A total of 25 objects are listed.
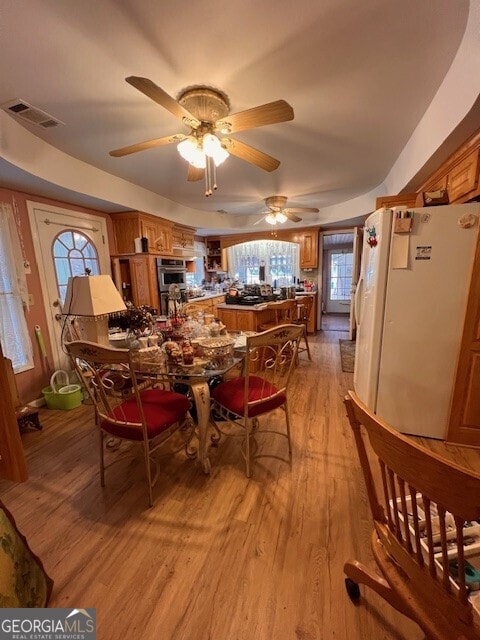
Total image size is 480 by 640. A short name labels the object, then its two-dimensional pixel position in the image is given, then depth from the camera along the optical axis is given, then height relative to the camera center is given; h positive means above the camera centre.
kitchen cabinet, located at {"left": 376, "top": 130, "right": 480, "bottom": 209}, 1.74 +0.67
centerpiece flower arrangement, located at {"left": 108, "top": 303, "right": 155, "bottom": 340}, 2.35 -0.47
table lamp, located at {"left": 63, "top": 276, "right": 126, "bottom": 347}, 1.89 -0.23
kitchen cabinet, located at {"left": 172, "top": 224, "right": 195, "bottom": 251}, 4.87 +0.62
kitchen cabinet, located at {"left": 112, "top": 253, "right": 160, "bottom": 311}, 3.89 -0.11
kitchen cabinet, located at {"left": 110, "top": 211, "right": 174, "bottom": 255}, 3.74 +0.60
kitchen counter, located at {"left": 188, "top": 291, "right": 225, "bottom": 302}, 5.03 -0.56
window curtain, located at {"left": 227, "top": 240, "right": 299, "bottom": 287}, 6.35 +0.13
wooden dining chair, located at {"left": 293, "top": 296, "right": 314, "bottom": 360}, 4.16 -0.71
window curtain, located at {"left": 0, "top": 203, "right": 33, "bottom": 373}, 2.57 -0.21
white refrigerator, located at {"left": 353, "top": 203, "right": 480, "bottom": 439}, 1.94 -0.36
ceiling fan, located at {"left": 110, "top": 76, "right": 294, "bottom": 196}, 1.50 +0.87
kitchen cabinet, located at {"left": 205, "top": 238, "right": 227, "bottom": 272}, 6.72 +0.30
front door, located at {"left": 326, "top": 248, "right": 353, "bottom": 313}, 7.80 -0.45
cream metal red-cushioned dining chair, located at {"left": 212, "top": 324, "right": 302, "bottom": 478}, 1.68 -0.89
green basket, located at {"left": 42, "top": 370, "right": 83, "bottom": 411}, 2.79 -1.30
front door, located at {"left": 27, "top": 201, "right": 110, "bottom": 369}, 2.91 +0.27
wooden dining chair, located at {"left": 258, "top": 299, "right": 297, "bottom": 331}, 3.39 -0.69
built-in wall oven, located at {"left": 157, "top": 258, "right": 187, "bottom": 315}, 4.11 -0.11
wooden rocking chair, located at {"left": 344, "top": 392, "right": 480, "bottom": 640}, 0.56 -0.86
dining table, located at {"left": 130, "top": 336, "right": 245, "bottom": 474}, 1.68 -0.66
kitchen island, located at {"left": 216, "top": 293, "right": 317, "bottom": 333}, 3.50 -0.66
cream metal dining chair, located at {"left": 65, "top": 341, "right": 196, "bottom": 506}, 1.45 -0.91
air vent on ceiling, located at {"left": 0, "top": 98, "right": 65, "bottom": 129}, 1.79 +1.15
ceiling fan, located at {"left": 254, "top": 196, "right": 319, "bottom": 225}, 4.05 +0.86
